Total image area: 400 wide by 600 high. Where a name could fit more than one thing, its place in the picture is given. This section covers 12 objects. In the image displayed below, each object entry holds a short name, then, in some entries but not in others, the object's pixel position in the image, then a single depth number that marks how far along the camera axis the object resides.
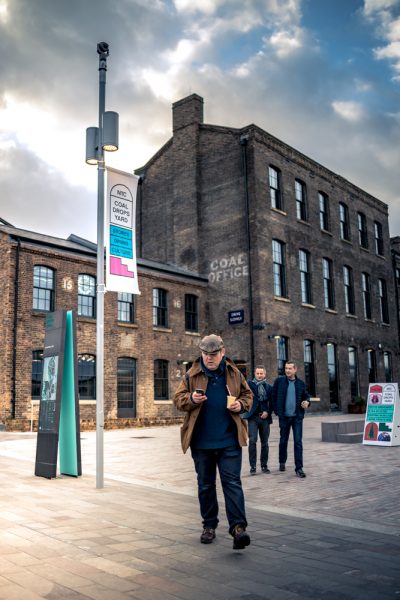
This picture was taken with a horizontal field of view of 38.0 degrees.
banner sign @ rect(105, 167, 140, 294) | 8.86
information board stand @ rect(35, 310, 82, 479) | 9.19
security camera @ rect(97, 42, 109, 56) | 9.34
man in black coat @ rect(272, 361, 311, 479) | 9.55
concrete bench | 14.55
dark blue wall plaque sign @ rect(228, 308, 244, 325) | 26.92
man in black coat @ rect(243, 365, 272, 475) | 9.71
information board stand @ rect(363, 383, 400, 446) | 13.43
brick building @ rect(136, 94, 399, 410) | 27.41
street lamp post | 8.59
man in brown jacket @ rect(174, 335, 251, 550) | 5.03
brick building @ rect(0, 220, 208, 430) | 20.66
